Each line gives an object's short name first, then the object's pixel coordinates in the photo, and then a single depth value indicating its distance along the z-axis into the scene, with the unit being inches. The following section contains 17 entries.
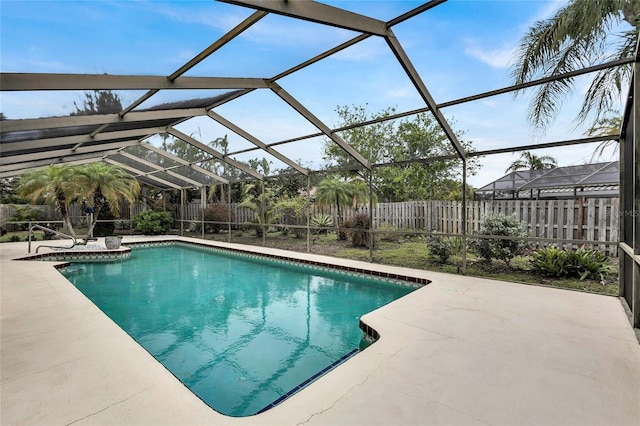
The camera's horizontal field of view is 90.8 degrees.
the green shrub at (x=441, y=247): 296.2
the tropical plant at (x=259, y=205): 502.6
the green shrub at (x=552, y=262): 237.5
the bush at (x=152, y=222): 583.2
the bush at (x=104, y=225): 558.9
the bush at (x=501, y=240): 260.2
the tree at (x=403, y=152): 488.4
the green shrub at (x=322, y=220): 453.2
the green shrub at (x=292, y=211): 484.1
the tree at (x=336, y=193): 435.5
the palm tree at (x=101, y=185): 421.1
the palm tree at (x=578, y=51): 213.6
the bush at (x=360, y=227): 388.2
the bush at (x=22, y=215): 548.1
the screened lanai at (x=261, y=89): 138.1
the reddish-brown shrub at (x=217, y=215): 546.0
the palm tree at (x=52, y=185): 397.7
